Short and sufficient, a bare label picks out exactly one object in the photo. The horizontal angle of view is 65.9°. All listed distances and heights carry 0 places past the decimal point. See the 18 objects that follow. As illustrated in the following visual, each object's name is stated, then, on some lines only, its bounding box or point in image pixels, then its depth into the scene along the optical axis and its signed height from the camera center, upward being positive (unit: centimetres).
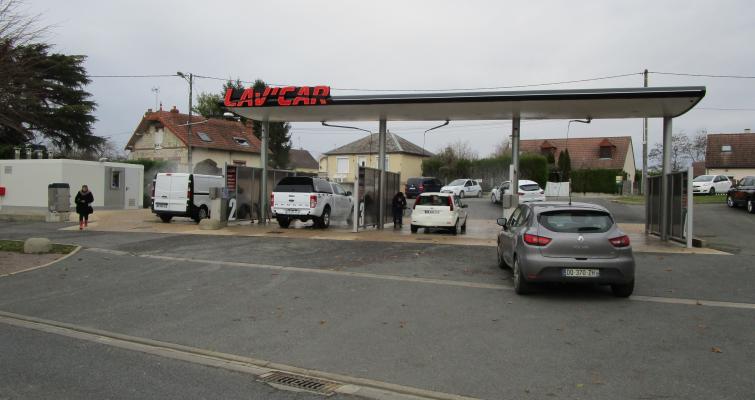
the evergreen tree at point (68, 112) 4112 +554
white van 2300 -24
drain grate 534 -181
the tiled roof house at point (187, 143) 4503 +375
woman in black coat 2091 -60
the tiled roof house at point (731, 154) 5122 +396
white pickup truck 2014 -31
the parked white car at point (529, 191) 3050 +21
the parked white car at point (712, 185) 3906 +87
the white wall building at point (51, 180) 2944 +37
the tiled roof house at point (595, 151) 5603 +449
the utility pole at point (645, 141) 3025 +341
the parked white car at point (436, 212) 1914 -62
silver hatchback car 881 -83
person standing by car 2173 -57
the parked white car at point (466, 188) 4125 +45
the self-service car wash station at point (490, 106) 1641 +277
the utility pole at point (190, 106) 4182 +607
